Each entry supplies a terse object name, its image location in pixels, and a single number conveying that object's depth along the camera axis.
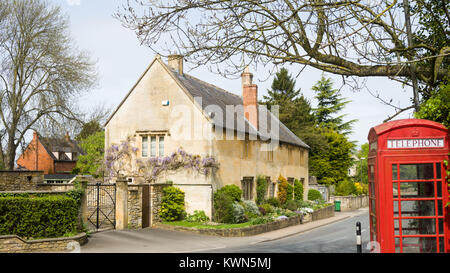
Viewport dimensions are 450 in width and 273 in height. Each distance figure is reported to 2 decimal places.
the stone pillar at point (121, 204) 22.38
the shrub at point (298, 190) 39.85
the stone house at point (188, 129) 26.88
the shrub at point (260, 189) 32.59
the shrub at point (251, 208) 27.77
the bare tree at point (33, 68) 34.28
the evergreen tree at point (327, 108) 66.31
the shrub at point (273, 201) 33.56
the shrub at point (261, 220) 25.39
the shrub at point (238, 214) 25.58
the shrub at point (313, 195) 43.31
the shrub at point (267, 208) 30.56
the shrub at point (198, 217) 25.48
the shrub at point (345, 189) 51.56
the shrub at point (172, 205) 24.95
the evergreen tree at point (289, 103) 57.92
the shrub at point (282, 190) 36.16
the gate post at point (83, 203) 20.00
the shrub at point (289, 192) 37.38
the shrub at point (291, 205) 34.35
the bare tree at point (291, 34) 8.53
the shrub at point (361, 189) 54.69
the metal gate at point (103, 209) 23.20
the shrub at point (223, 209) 25.36
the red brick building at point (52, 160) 69.12
